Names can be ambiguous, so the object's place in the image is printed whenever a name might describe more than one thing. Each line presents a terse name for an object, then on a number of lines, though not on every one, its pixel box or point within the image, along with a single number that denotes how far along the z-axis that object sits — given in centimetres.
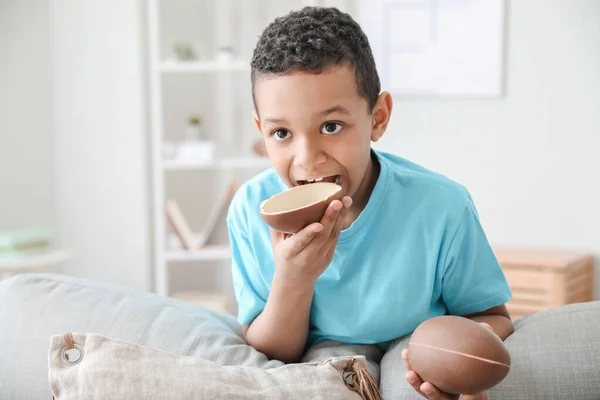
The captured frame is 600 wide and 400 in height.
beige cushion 114
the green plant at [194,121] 414
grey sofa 123
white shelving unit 394
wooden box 345
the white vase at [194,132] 414
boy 131
